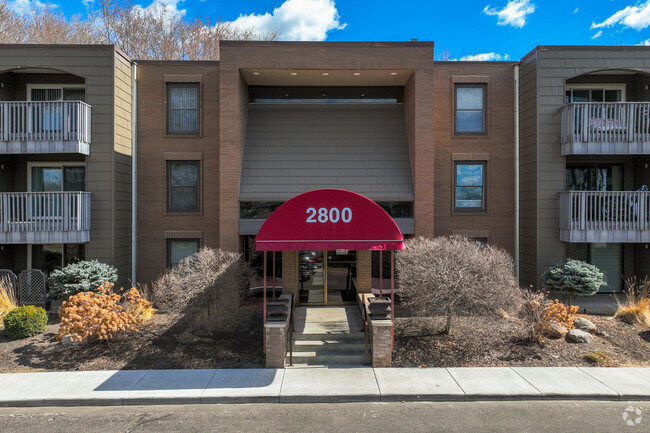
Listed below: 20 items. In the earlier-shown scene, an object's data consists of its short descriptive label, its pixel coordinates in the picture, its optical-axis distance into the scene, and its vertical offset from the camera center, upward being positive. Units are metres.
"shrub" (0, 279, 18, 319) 11.62 -2.45
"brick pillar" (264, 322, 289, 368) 8.98 -2.86
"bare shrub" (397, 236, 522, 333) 9.31 -1.55
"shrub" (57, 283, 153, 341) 9.56 -2.43
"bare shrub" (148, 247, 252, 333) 10.20 -1.91
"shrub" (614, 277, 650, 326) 11.16 -2.69
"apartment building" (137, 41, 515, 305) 13.72 +2.73
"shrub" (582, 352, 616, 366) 9.12 -3.24
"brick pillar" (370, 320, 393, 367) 9.05 -2.88
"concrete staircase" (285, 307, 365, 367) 9.35 -3.05
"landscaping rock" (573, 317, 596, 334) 10.72 -2.89
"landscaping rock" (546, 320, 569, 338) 10.20 -2.87
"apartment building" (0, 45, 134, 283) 12.90 +2.30
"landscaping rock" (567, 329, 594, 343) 10.03 -2.99
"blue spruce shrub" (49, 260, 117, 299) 12.02 -1.88
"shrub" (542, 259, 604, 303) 12.15 -1.89
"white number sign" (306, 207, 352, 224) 9.34 +0.06
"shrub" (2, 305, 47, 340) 10.30 -2.71
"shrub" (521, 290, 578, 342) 9.93 -2.49
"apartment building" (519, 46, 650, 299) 13.40 +2.32
